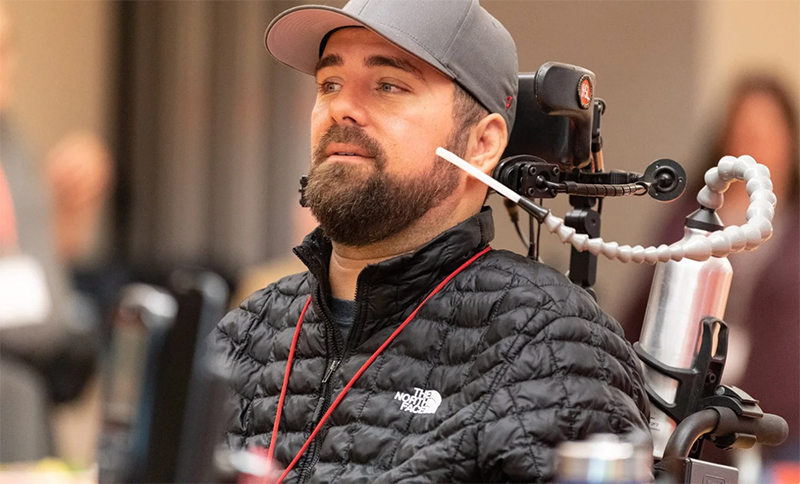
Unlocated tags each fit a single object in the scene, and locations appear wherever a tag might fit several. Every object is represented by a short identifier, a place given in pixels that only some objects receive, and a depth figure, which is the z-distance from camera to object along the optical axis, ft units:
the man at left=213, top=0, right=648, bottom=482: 13.90
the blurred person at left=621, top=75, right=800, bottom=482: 17.23
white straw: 14.24
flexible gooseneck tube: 13.98
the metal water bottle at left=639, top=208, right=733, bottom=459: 14.44
